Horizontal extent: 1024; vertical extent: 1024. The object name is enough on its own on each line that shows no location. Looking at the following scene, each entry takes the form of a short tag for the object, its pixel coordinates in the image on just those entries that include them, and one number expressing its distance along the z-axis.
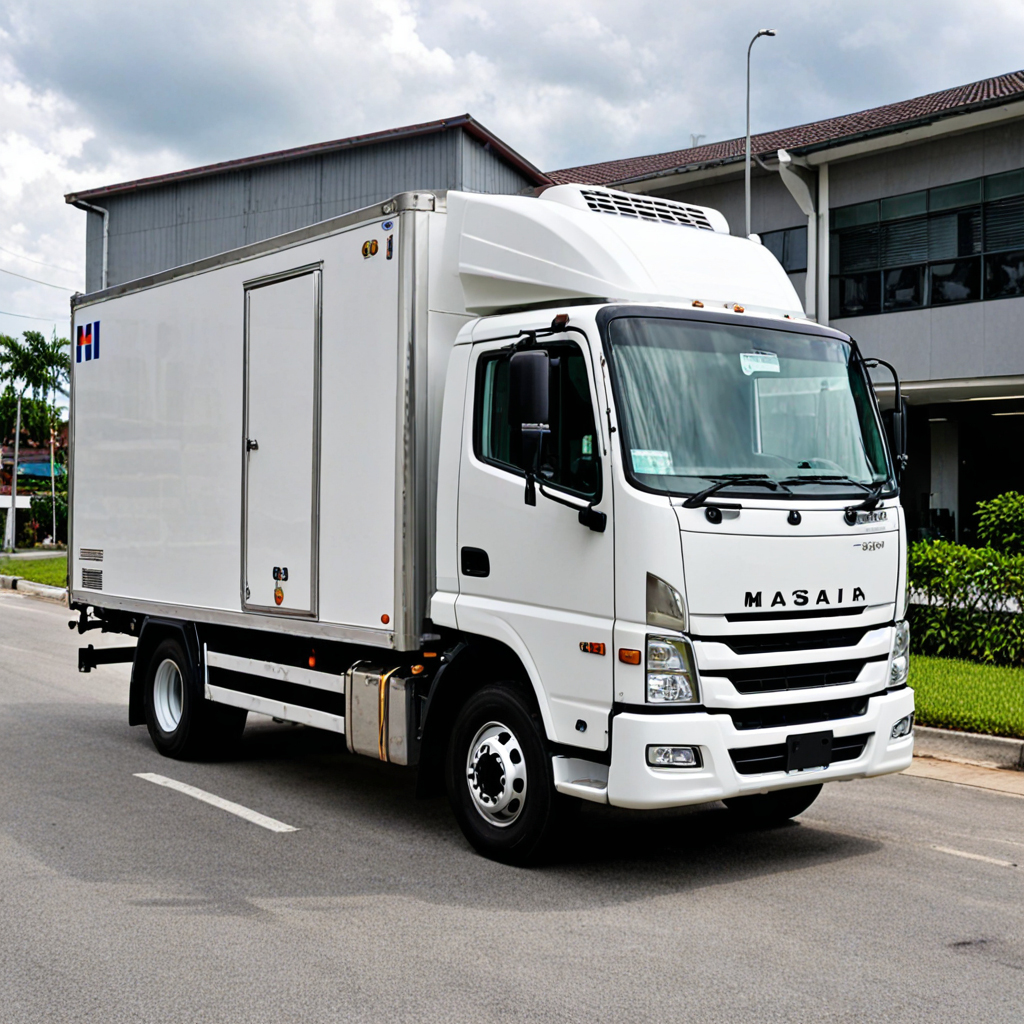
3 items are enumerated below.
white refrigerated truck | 5.66
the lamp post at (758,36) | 22.05
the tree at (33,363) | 45.50
